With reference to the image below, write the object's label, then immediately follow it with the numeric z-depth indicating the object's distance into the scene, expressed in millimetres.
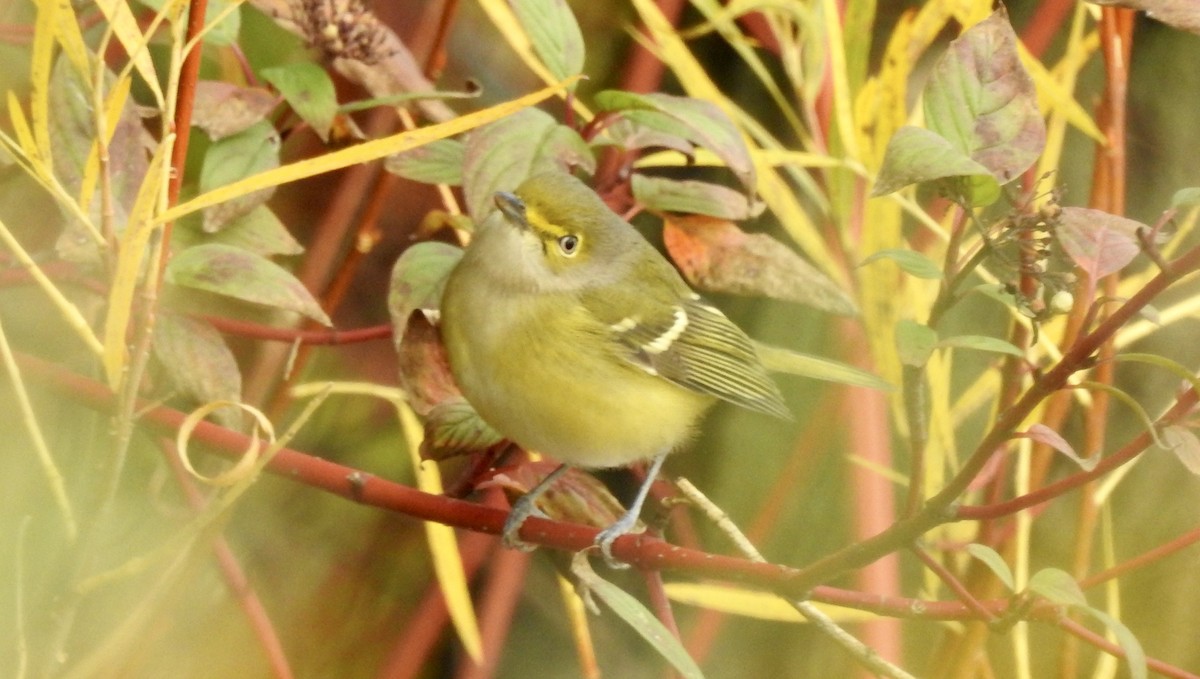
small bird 4878
